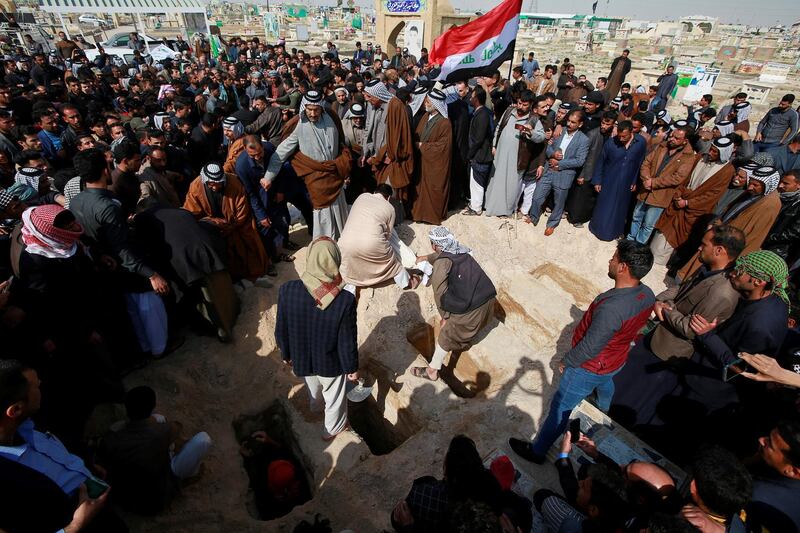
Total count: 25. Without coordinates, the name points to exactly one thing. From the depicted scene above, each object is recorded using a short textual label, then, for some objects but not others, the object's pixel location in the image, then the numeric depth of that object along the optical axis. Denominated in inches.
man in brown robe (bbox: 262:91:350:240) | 169.5
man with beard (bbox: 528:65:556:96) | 410.6
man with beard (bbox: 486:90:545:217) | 202.2
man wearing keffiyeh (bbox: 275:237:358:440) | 99.9
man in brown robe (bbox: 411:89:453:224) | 196.9
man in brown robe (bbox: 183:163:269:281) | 143.2
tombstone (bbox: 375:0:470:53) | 639.1
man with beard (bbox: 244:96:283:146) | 227.3
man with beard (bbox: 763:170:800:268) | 158.1
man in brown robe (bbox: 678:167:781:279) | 155.0
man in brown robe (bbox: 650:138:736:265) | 177.5
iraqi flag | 213.8
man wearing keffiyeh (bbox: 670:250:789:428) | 99.3
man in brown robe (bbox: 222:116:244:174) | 170.6
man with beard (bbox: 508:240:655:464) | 93.2
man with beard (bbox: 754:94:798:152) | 286.2
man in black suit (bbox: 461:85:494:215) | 204.4
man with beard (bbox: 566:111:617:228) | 201.5
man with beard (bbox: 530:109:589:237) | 200.7
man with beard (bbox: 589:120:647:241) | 194.2
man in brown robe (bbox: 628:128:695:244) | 190.7
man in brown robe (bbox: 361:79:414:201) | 191.0
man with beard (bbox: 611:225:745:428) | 107.7
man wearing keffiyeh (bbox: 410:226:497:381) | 137.6
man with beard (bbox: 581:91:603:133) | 223.3
